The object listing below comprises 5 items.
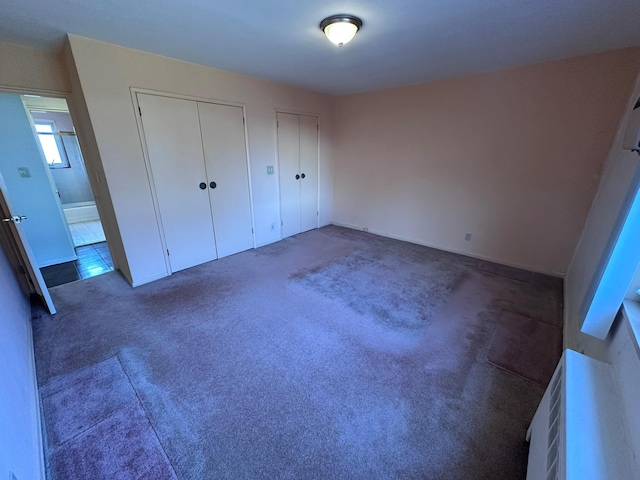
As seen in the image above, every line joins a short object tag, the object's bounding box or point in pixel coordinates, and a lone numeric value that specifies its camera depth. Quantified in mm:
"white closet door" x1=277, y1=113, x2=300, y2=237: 3924
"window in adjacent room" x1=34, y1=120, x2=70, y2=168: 5387
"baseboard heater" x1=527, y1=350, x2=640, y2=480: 755
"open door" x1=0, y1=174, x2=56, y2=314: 2031
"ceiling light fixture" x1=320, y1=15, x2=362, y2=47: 1806
